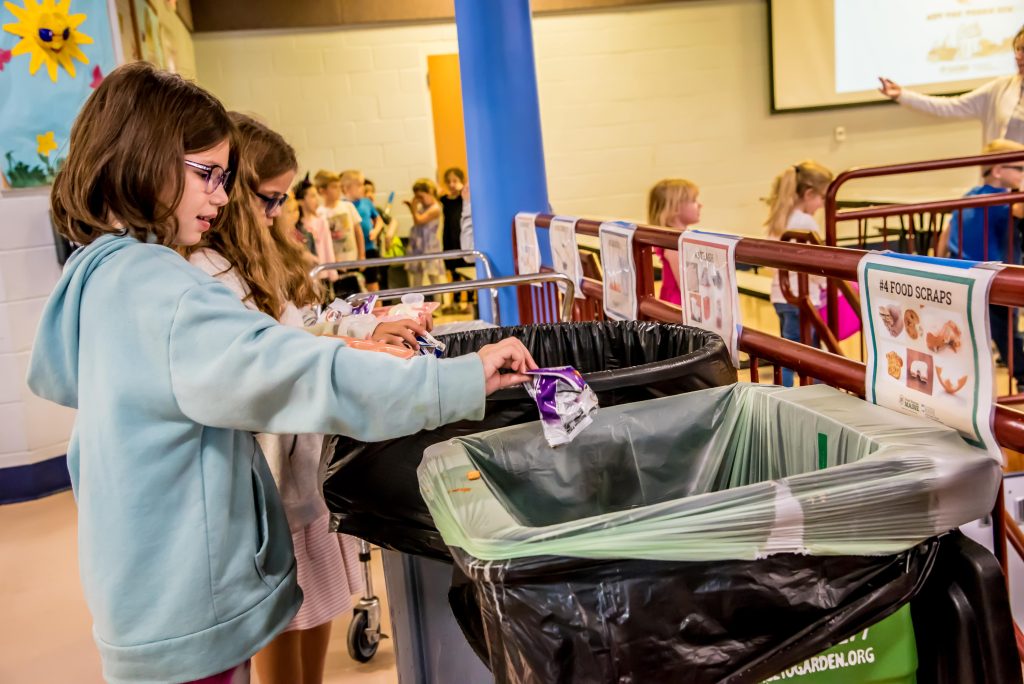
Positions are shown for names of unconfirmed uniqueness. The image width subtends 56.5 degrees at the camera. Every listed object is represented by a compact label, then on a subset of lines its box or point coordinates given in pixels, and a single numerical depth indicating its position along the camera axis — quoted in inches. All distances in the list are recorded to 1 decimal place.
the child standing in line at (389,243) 342.9
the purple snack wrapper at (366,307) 86.1
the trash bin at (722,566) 35.6
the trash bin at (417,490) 52.7
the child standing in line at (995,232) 166.1
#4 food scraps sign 42.1
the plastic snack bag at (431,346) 66.2
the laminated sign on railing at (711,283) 68.4
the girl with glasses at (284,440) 71.9
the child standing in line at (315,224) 296.4
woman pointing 184.7
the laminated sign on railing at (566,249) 110.3
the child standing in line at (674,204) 173.3
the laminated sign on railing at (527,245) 133.7
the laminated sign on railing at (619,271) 90.8
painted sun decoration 161.2
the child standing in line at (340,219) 303.7
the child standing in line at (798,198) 183.6
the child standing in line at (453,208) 332.5
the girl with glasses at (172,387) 44.9
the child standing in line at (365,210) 325.1
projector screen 357.1
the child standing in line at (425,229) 336.5
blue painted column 142.0
